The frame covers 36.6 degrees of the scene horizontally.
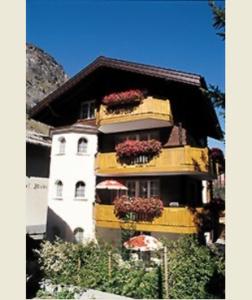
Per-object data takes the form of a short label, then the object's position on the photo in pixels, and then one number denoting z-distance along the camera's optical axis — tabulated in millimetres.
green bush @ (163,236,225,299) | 6836
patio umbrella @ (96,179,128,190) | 9383
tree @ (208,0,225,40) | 6270
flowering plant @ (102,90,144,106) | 9633
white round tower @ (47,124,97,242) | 8688
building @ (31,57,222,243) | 8758
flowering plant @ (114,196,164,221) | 8766
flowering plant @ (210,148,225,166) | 8845
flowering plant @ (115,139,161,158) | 9266
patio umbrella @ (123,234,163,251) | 7867
